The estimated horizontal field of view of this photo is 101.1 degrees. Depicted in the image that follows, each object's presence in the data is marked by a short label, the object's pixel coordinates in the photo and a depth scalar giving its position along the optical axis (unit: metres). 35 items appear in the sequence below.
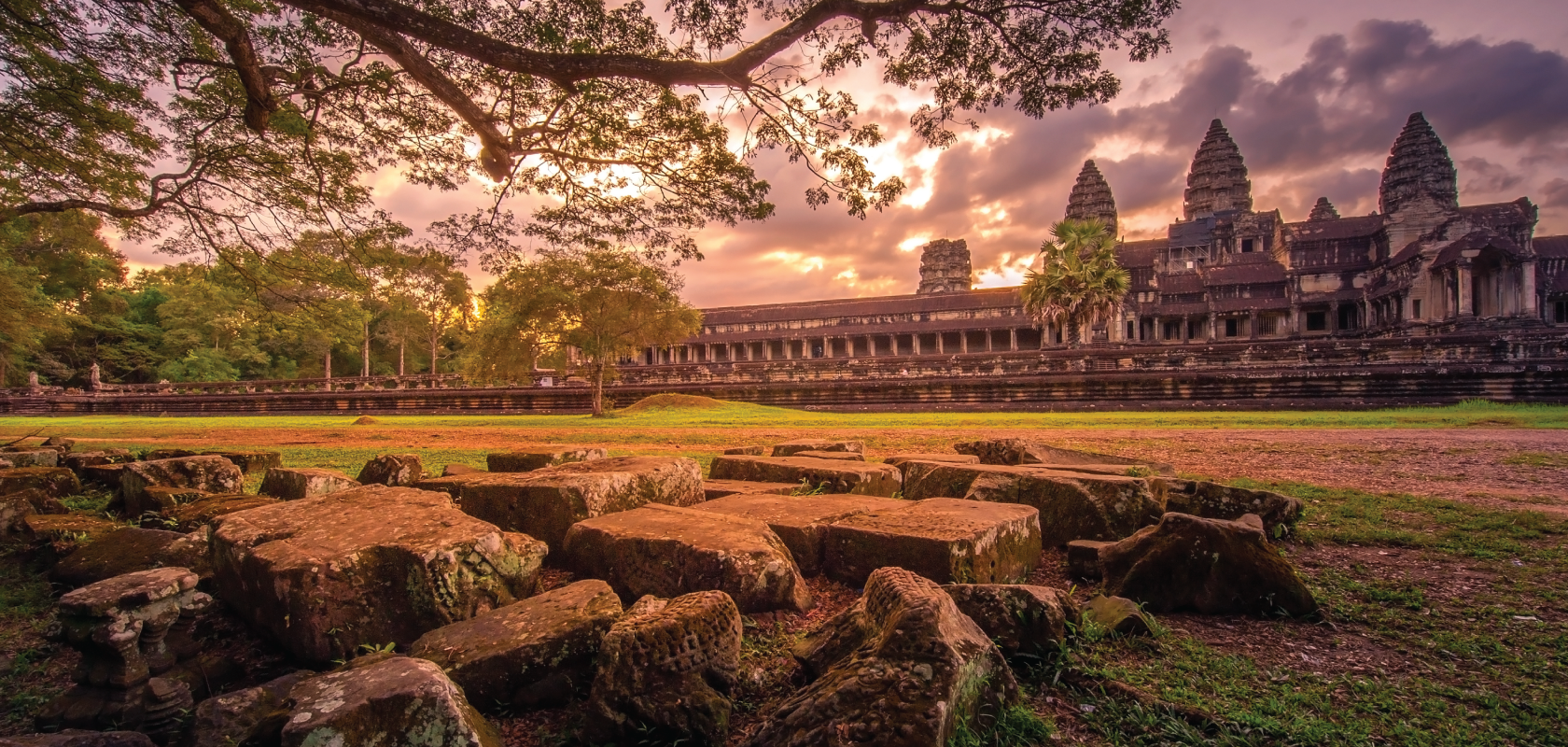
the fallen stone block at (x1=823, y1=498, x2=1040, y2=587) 2.40
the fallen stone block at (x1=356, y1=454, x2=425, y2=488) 4.37
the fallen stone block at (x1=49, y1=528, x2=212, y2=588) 2.98
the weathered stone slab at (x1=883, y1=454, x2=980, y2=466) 4.47
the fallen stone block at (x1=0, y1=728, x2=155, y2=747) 1.62
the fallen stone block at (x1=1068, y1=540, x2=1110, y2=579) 2.80
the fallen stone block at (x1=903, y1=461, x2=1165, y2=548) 3.15
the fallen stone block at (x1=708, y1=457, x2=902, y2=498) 3.85
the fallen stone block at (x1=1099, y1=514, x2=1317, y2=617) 2.30
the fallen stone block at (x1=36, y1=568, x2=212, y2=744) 2.02
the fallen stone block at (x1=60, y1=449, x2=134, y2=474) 5.86
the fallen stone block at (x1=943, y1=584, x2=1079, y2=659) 1.97
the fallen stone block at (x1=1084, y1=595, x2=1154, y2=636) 2.13
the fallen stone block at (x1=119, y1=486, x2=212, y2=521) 4.12
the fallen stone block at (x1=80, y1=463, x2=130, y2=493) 5.19
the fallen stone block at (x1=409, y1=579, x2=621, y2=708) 1.90
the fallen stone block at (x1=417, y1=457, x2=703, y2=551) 3.02
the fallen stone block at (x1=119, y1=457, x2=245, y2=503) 4.52
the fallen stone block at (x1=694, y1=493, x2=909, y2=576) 2.80
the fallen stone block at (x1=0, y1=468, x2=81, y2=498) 4.51
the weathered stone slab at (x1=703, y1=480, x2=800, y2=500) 3.73
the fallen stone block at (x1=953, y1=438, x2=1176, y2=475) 4.71
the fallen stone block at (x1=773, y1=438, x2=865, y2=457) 5.29
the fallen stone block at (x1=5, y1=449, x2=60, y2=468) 6.13
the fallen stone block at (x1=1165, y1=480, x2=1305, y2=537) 3.27
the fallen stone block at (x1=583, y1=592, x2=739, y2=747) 1.69
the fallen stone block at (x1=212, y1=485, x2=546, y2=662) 2.20
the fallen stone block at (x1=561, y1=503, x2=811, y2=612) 2.34
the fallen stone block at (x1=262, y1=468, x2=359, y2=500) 3.89
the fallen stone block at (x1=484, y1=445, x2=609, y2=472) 4.26
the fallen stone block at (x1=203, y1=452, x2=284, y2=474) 6.01
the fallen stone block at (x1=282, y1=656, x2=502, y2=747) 1.41
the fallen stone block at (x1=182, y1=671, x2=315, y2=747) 1.67
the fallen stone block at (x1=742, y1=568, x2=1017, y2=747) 1.43
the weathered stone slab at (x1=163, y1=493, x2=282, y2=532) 3.63
